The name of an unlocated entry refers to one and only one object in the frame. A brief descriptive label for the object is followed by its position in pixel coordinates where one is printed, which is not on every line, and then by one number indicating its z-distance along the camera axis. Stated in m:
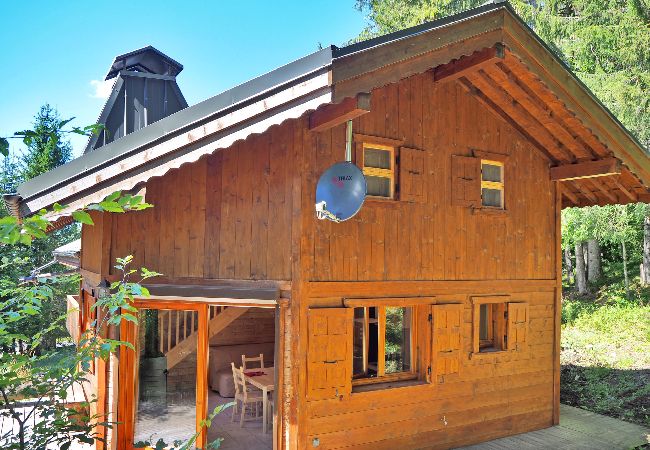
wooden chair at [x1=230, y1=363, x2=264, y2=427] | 8.27
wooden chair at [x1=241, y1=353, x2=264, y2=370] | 9.48
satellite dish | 5.51
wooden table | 8.08
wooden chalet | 5.27
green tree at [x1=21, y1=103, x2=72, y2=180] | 20.25
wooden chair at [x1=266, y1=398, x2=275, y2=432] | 8.11
